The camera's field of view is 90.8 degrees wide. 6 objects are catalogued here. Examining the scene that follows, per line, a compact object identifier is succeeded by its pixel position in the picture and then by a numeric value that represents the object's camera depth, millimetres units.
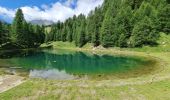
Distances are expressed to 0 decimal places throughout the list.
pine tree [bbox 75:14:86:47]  51450
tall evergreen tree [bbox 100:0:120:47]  42751
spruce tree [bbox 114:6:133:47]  40431
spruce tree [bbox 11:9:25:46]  45070
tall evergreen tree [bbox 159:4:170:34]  37665
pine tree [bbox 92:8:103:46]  47454
